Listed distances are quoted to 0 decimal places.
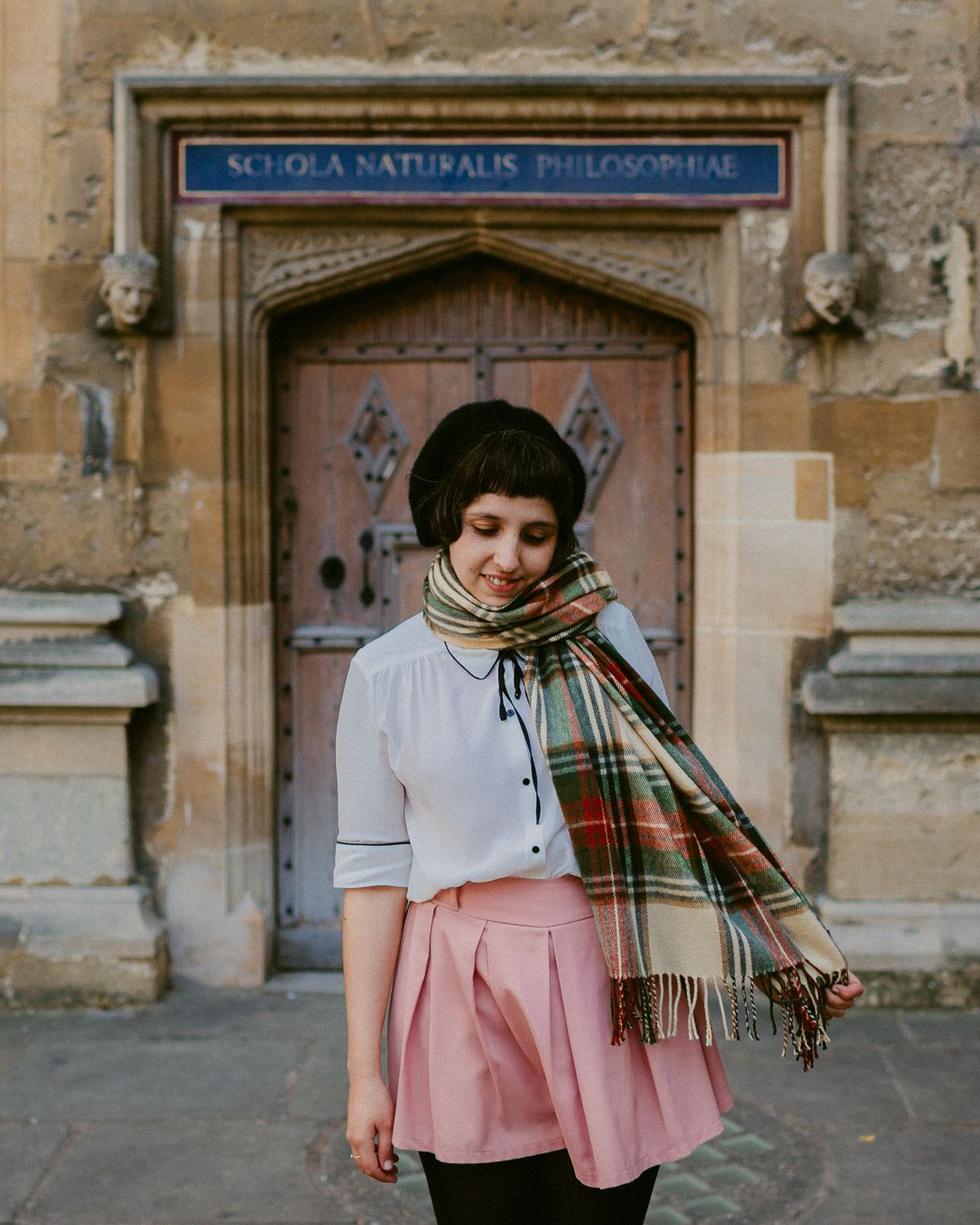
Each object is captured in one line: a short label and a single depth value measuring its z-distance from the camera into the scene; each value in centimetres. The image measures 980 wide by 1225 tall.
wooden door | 484
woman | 189
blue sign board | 453
